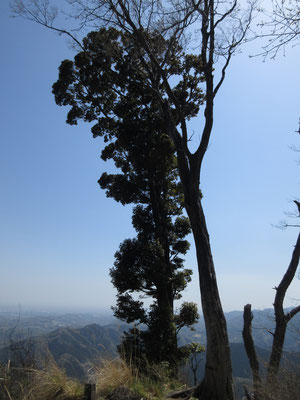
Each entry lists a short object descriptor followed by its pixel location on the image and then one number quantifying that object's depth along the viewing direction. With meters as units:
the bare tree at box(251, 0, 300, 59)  4.63
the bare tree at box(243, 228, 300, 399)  7.40
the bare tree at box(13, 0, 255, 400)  4.69
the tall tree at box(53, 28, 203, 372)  9.98
